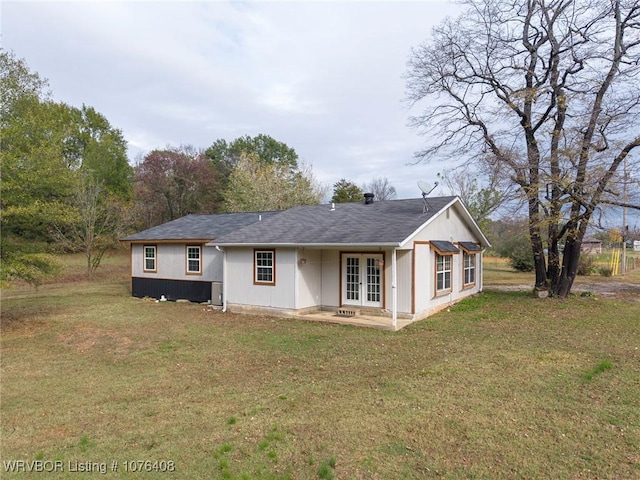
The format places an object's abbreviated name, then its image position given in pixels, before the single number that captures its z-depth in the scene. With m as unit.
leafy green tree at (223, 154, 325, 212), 29.80
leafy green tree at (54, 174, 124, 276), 22.67
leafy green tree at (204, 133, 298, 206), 46.88
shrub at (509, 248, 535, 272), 27.75
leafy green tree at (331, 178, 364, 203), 37.19
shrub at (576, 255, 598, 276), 24.92
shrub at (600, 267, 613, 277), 23.98
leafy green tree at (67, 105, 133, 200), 37.81
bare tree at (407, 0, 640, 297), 13.95
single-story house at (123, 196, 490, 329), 11.31
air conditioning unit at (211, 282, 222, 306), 14.16
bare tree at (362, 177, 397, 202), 50.75
